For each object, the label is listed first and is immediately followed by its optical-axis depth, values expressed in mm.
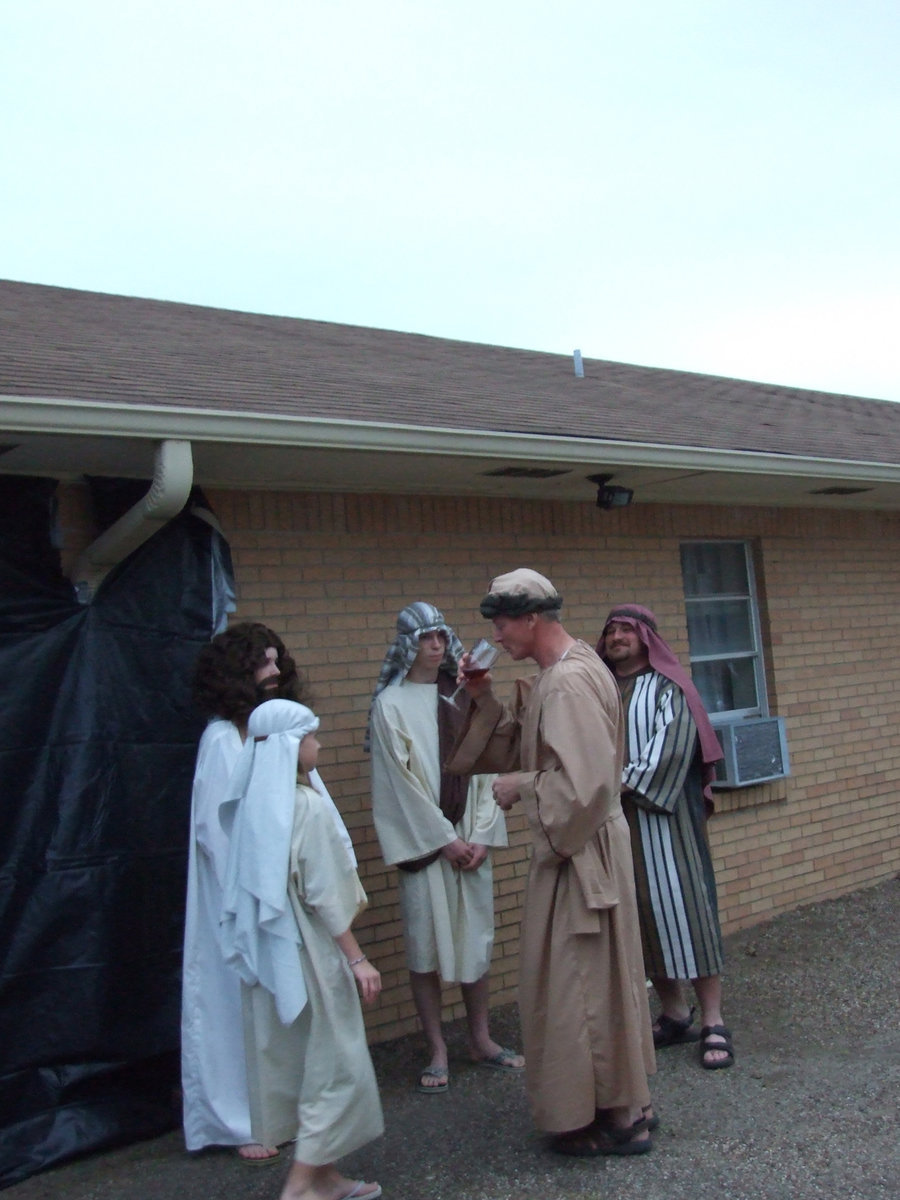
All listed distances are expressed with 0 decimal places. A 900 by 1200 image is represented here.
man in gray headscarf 5027
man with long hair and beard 4414
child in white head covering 3744
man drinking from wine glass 4070
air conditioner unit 7348
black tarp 4414
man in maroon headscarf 5238
